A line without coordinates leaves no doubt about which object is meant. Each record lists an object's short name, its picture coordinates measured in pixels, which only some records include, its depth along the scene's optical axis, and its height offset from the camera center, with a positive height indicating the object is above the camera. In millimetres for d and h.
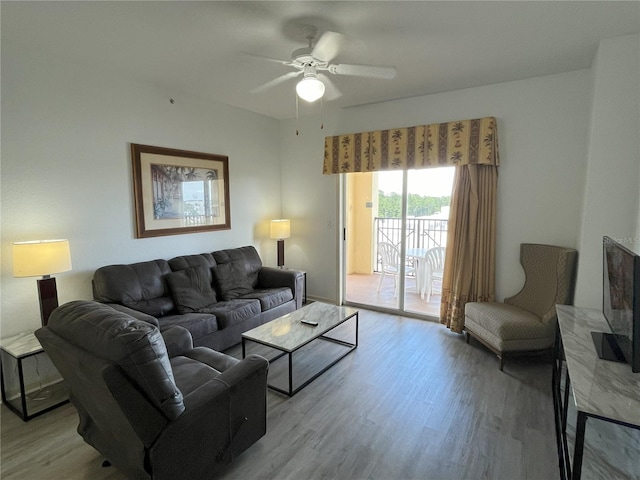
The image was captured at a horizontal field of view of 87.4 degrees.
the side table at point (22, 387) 2279 -1329
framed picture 3363 +182
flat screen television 1537 -502
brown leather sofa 2926 -863
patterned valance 3441 +702
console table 1379 -818
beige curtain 3512 -330
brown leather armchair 1364 -923
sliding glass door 3986 -427
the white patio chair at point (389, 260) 4973 -778
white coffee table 2588 -1032
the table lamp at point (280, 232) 4625 -333
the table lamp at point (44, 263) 2311 -396
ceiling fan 2248 +1028
